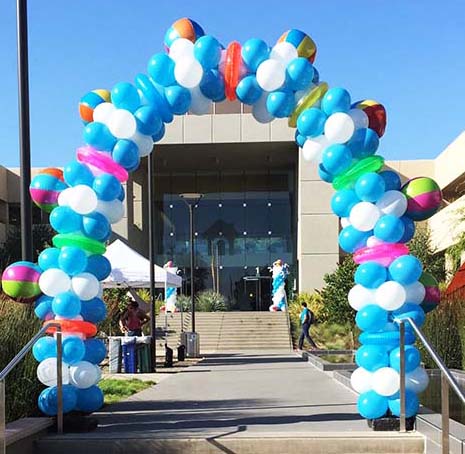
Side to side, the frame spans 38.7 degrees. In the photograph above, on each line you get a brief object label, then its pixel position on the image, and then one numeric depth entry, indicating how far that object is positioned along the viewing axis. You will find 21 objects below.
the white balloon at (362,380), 7.48
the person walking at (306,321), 23.42
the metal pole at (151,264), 17.30
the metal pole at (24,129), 8.70
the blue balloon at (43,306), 8.08
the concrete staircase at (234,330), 30.17
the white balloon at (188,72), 7.96
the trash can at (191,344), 23.27
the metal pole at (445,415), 6.07
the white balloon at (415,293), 7.43
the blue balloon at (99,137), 8.09
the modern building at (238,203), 39.62
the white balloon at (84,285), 7.91
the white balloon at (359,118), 7.79
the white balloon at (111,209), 8.12
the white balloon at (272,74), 7.94
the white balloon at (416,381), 7.40
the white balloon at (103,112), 8.10
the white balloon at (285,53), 8.02
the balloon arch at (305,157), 7.50
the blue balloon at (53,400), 7.74
